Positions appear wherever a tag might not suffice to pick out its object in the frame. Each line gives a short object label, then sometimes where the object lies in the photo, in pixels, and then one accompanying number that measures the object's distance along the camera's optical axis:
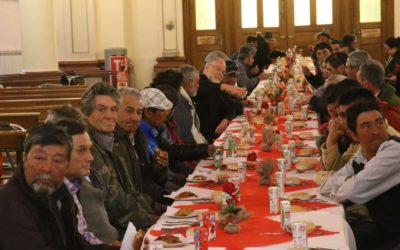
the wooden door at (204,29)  17.56
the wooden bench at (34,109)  8.54
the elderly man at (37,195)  2.94
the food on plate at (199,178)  5.30
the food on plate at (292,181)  5.00
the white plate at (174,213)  4.20
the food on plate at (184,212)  4.22
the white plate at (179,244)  3.61
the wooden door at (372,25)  17.28
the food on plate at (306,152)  6.15
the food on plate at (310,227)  3.80
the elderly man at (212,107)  8.45
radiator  16.81
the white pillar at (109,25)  16.78
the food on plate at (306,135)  7.04
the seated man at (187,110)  7.36
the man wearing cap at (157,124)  5.78
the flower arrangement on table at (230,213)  3.84
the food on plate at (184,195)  4.73
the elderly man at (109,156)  4.48
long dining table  3.66
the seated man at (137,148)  5.05
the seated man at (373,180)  4.14
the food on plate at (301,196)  4.53
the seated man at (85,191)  3.62
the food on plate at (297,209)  4.23
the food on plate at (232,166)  5.64
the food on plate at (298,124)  7.98
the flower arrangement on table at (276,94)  8.86
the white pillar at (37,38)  13.49
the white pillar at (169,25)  17.17
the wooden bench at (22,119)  7.47
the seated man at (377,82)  6.98
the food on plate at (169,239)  3.67
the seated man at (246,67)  11.97
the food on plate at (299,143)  6.57
